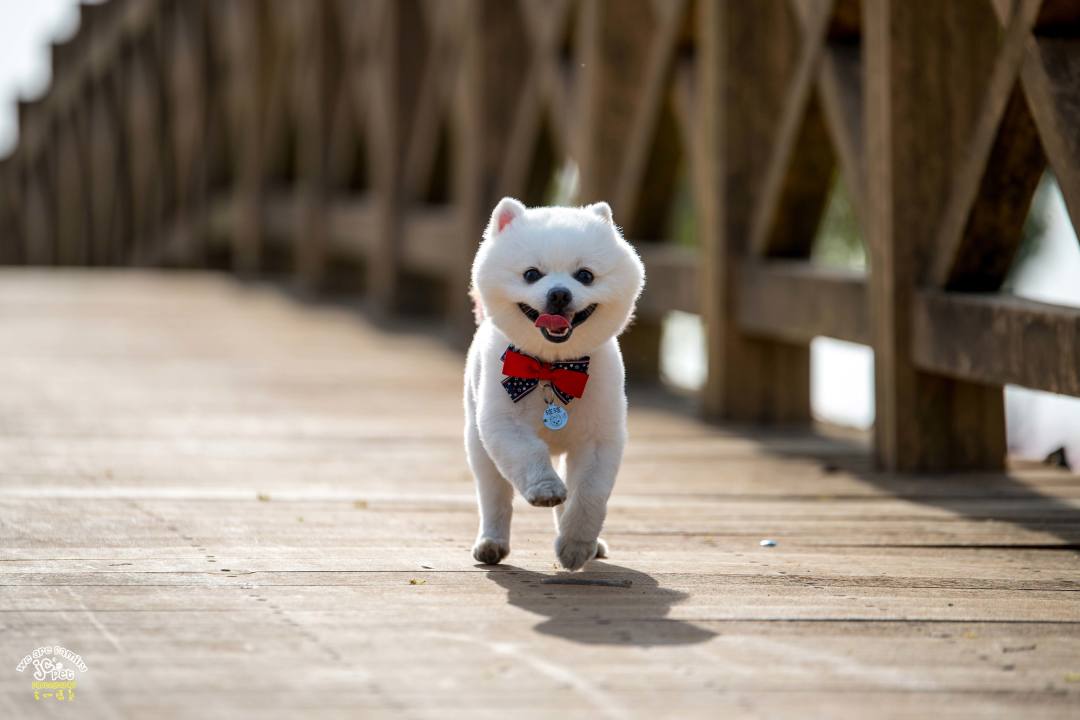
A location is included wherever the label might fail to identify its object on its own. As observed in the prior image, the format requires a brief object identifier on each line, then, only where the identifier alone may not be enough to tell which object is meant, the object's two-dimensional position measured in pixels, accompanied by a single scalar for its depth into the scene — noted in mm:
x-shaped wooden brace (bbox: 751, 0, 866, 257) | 11547
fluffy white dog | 7234
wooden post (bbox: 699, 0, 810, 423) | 13289
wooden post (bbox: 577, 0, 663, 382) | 15398
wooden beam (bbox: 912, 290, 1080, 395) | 9234
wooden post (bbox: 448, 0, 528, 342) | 18469
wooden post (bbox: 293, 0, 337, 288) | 24875
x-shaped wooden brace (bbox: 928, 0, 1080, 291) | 9187
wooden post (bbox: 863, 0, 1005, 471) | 10758
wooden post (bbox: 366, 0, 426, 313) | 21453
